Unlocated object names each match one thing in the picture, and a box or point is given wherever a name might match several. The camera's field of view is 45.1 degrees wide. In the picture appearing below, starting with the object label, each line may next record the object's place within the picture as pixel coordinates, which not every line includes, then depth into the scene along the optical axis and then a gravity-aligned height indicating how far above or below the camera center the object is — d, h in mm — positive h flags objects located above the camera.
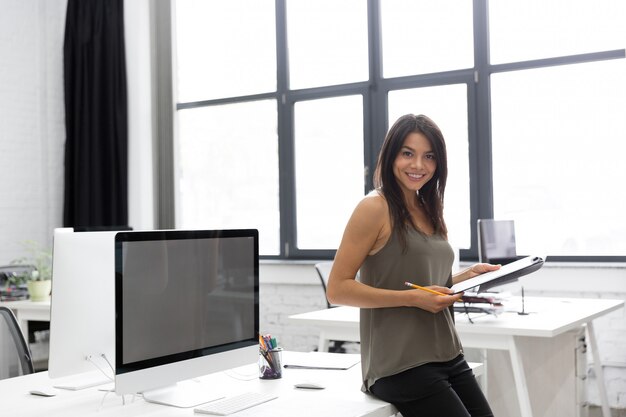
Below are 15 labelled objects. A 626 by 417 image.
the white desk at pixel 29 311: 4441 -461
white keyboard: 1842 -442
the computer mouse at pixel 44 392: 2104 -448
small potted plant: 4617 -281
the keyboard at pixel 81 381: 2197 -447
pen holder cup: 2246 -410
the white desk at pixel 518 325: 2930 -421
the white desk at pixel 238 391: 1851 -448
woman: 1886 -164
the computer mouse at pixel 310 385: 2082 -439
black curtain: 5852 +912
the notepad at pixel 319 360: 2393 -439
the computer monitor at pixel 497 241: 3574 -92
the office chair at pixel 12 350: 2562 -397
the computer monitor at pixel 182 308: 1877 -211
